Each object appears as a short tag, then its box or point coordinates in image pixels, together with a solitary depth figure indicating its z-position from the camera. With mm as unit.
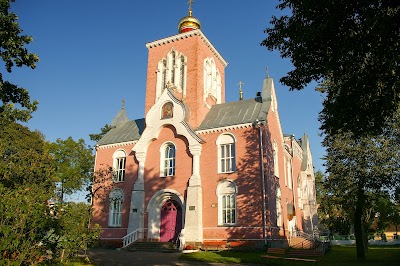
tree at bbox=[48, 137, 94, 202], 38312
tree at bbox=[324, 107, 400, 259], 20797
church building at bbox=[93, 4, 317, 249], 22922
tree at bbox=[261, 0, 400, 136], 10852
